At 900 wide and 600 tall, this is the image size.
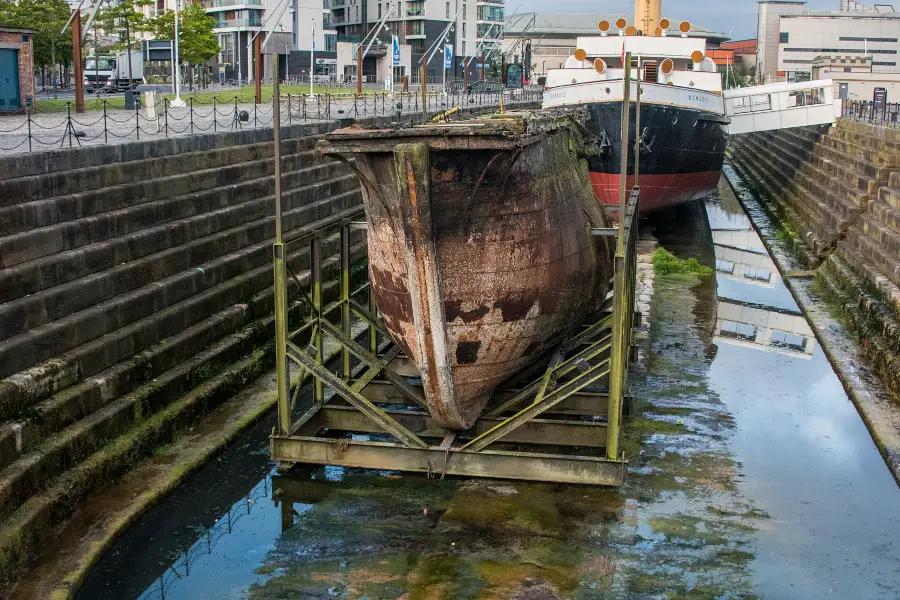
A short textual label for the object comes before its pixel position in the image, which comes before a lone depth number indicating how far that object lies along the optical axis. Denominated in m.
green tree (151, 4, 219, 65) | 51.97
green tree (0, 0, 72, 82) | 41.85
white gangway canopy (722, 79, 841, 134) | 33.88
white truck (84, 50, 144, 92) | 52.56
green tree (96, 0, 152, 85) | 46.03
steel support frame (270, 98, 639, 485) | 10.85
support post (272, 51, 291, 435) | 11.09
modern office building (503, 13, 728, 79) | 104.75
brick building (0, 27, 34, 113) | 23.50
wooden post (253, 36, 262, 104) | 32.45
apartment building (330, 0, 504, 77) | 87.00
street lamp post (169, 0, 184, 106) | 29.27
